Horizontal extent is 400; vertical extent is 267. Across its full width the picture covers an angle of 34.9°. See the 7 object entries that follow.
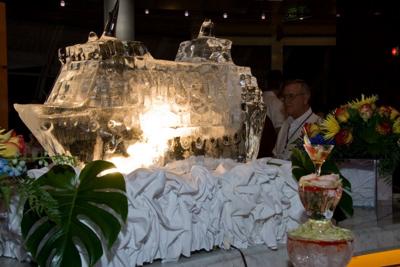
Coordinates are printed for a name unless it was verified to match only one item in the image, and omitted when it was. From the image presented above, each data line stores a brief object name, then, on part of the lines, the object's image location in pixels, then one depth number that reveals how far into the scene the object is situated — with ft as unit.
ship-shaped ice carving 8.75
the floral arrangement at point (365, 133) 10.99
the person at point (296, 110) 14.48
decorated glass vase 6.58
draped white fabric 7.29
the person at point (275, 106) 18.30
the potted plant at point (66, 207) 6.23
